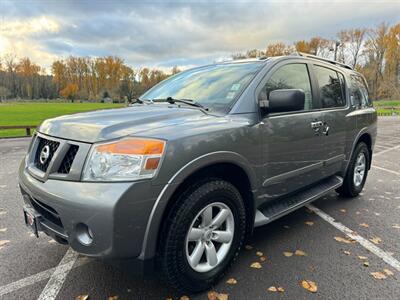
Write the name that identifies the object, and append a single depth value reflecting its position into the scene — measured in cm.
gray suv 197
